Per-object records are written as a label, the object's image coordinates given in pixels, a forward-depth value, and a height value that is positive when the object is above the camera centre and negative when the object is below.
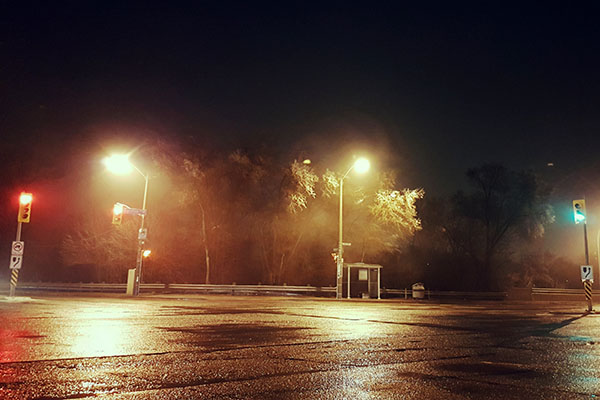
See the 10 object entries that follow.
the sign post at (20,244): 25.05 +1.49
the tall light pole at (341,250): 33.25 +2.00
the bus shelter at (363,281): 36.34 +0.06
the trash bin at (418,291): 39.88 -0.61
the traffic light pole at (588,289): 24.03 -0.17
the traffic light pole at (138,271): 32.94 +0.40
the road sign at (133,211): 32.00 +4.03
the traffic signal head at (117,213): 30.47 +3.65
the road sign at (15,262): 25.17 +0.61
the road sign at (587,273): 24.02 +0.60
